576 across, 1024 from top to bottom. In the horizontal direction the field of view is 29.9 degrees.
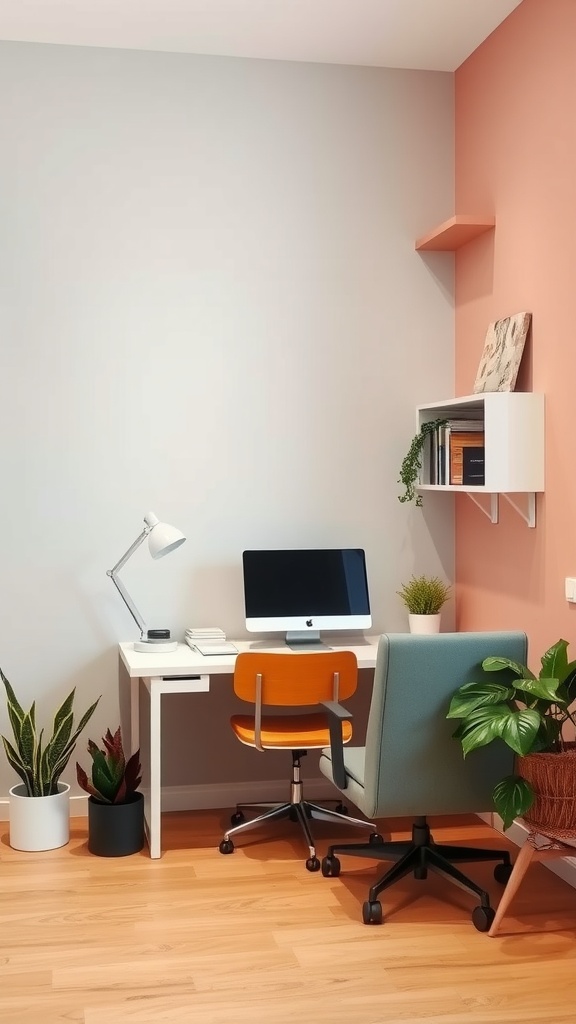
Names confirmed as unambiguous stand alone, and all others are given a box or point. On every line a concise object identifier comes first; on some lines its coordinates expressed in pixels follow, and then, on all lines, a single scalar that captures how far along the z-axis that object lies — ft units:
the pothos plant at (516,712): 9.64
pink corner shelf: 13.58
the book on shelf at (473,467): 13.33
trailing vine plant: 14.42
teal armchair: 10.20
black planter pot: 12.54
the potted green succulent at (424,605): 14.40
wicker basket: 10.02
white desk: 12.41
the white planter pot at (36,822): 12.75
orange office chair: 12.05
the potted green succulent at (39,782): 12.76
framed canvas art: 12.60
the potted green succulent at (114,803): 12.55
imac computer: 13.96
